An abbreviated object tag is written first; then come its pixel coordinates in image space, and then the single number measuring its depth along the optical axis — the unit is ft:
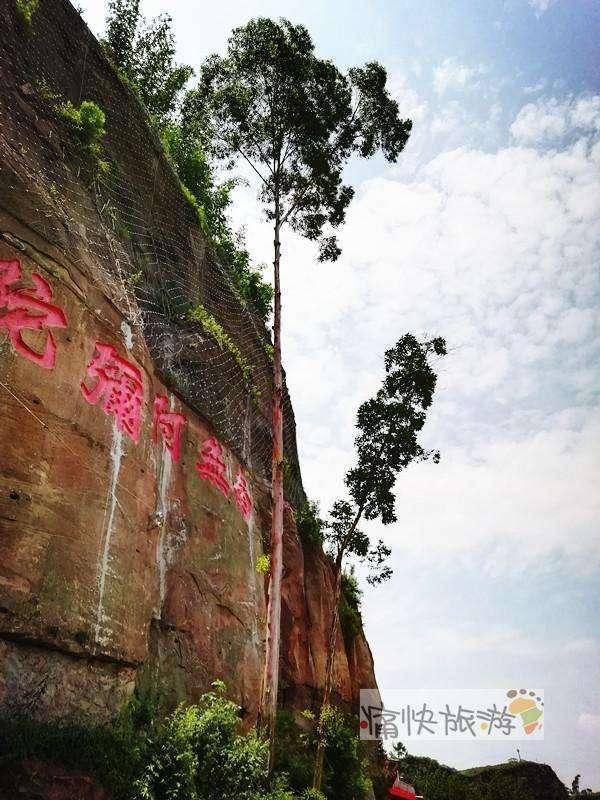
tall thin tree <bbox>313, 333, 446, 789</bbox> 37.01
